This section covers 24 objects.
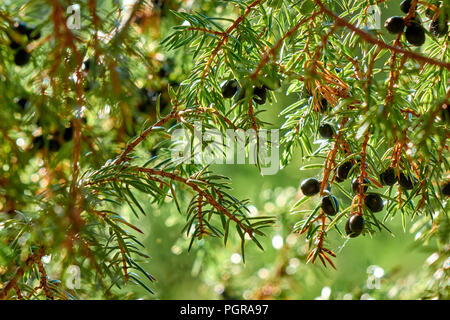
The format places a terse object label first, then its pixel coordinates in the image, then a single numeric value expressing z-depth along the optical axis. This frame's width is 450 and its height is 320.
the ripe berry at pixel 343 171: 0.56
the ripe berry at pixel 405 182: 0.56
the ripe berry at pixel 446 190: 0.59
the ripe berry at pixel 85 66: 0.60
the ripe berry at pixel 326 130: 0.57
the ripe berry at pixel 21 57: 0.64
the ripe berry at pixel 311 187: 0.57
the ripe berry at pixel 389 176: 0.56
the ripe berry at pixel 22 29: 0.63
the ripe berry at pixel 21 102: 0.67
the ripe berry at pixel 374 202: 0.56
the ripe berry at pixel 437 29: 0.56
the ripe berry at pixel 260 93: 0.56
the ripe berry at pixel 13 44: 0.63
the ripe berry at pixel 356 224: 0.55
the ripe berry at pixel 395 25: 0.55
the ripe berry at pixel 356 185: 0.56
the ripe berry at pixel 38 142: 0.65
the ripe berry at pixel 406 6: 0.57
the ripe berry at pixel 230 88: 0.56
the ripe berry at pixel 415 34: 0.55
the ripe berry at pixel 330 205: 0.56
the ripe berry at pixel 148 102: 0.71
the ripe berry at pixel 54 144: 0.66
